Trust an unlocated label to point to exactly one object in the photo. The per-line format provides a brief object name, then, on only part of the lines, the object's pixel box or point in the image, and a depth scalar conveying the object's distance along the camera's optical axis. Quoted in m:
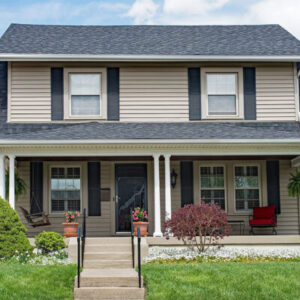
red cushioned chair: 15.30
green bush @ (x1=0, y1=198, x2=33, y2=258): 11.80
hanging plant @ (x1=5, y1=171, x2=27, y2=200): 14.87
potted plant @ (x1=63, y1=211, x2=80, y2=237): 14.34
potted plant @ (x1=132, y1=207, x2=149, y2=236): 14.23
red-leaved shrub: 12.37
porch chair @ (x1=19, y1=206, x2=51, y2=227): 14.95
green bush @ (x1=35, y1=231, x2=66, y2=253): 12.66
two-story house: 15.80
